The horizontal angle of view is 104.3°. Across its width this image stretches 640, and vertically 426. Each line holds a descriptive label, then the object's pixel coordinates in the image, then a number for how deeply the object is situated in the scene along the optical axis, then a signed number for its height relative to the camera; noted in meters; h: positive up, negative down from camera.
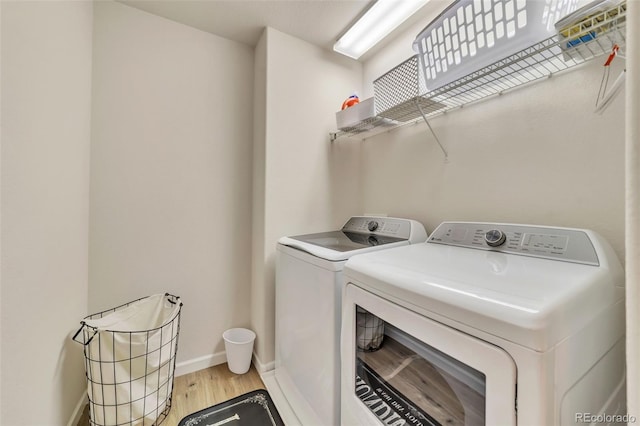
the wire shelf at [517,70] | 0.79 +0.63
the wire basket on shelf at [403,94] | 1.36 +0.70
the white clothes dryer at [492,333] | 0.52 -0.29
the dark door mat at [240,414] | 1.37 -1.16
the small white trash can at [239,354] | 1.75 -1.01
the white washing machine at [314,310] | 1.09 -0.50
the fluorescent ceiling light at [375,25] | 1.47 +1.23
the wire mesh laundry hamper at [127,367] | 1.21 -0.80
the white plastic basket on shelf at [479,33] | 0.92 +0.77
